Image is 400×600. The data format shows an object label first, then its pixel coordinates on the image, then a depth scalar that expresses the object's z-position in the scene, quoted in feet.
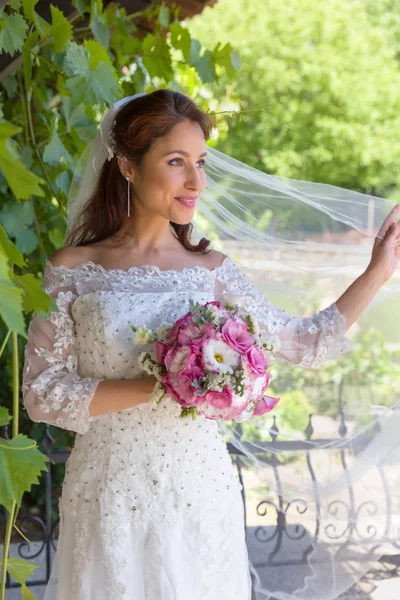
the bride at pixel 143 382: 7.32
